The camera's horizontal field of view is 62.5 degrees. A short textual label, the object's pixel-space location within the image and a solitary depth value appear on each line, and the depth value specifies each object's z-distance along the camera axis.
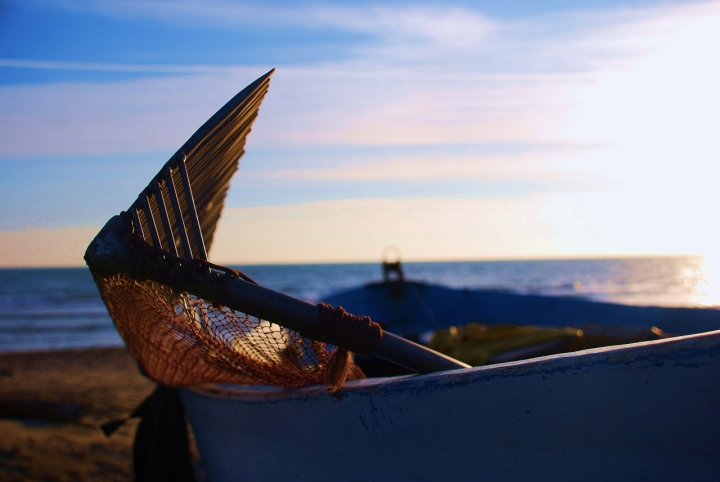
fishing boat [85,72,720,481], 1.61
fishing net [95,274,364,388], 2.05
